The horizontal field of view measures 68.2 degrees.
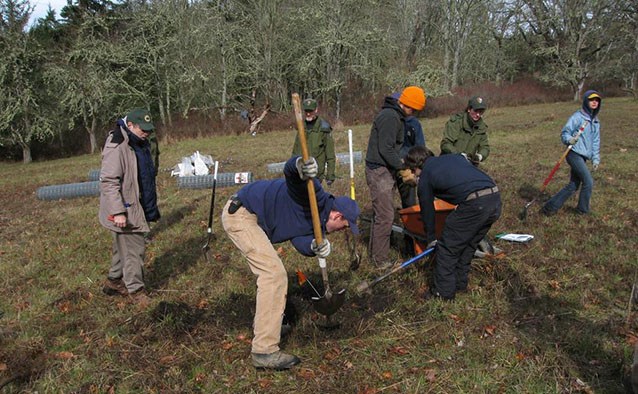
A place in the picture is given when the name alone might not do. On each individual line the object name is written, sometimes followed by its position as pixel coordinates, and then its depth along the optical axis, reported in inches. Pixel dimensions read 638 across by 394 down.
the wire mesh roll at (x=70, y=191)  437.1
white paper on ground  239.9
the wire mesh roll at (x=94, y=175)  524.2
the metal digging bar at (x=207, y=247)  247.2
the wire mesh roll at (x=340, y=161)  483.5
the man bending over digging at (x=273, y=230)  144.7
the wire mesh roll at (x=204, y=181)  432.1
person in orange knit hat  212.5
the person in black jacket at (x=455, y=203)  177.0
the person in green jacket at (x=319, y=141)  290.4
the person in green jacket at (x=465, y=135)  262.7
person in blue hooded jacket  280.4
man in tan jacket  187.6
